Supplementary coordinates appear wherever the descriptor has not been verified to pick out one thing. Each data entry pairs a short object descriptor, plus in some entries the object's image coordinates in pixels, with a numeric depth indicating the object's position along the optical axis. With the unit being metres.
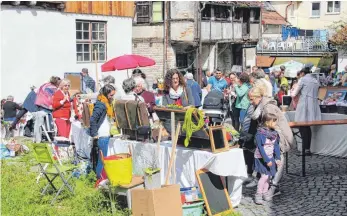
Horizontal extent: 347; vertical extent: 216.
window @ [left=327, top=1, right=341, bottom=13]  44.62
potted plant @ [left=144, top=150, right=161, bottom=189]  6.38
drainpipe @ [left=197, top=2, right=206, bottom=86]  30.85
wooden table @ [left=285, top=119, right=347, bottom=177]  8.59
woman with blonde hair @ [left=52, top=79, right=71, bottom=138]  10.53
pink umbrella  13.80
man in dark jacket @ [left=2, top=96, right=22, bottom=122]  14.18
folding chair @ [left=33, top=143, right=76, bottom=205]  7.40
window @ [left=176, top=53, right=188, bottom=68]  32.06
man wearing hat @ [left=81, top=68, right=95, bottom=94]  16.47
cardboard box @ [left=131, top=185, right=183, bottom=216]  6.04
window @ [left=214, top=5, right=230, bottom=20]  33.28
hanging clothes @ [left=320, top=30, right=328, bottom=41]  36.59
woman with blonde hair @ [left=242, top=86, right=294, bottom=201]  7.44
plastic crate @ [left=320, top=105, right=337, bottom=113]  11.05
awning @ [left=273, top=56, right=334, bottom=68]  35.31
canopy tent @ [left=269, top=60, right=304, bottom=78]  30.32
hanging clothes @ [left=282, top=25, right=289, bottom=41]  39.72
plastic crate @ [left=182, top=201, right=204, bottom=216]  6.51
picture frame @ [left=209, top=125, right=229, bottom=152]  6.77
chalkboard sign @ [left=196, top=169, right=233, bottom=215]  6.73
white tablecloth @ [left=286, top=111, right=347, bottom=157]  10.21
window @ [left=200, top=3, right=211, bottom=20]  31.90
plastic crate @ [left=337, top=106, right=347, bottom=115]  10.79
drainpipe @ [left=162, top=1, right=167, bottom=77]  30.36
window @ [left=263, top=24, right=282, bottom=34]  43.38
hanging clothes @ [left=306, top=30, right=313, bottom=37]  41.78
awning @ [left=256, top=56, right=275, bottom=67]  37.47
